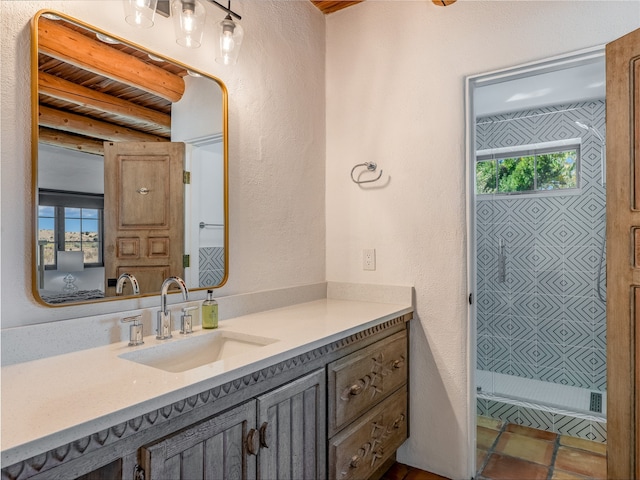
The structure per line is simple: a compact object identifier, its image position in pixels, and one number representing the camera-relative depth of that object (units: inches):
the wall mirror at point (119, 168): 49.3
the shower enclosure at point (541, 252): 121.7
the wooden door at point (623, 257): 61.7
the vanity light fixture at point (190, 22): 53.2
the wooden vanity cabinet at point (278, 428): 34.7
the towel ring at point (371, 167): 89.0
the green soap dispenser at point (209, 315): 62.3
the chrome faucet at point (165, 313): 56.0
